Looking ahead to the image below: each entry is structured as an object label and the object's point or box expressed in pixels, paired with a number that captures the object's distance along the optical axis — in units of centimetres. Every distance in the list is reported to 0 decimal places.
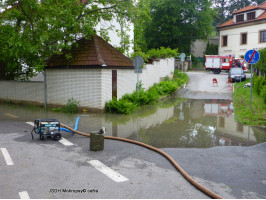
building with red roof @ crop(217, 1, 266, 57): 4081
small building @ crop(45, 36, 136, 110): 1494
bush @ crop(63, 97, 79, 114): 1511
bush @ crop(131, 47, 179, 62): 2797
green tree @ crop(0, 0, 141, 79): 1434
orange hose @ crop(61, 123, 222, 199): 515
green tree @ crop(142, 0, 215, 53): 4388
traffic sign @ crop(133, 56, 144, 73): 1617
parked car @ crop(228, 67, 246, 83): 2777
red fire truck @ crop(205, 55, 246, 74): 3806
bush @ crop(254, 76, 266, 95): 1883
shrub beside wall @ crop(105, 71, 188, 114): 1484
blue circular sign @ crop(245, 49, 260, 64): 1356
